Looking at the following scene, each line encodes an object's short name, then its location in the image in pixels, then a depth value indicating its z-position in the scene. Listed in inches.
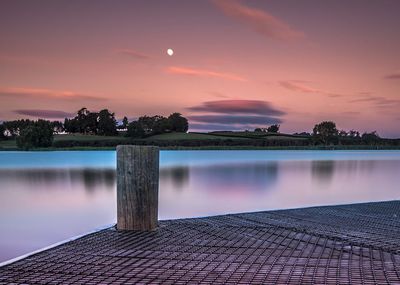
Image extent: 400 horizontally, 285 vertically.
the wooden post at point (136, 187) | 274.8
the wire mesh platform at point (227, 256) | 183.9
